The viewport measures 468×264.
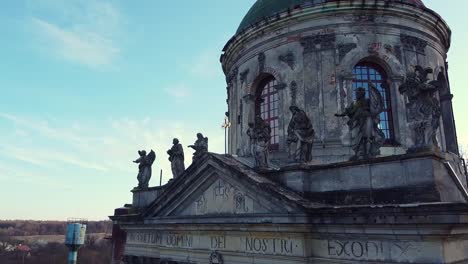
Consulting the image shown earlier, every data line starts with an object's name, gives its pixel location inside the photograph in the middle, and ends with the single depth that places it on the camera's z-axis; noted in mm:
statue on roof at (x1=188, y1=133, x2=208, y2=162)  14586
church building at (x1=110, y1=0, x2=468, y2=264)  8633
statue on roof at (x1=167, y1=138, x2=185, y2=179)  15555
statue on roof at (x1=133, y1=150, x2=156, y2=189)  16984
